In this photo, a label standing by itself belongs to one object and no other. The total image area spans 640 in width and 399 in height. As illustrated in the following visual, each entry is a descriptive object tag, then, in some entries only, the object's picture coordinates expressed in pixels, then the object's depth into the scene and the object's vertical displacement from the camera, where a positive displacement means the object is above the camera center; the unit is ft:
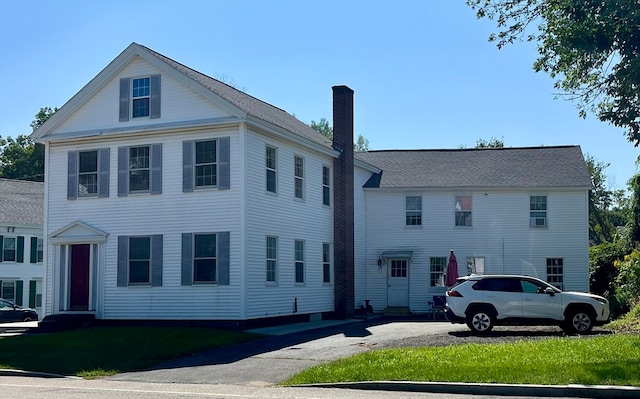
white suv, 71.67 -4.72
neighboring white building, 138.00 +0.74
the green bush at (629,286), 91.76 -3.88
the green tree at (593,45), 59.52 +16.59
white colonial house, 81.82 +5.86
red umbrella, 96.78 -2.23
